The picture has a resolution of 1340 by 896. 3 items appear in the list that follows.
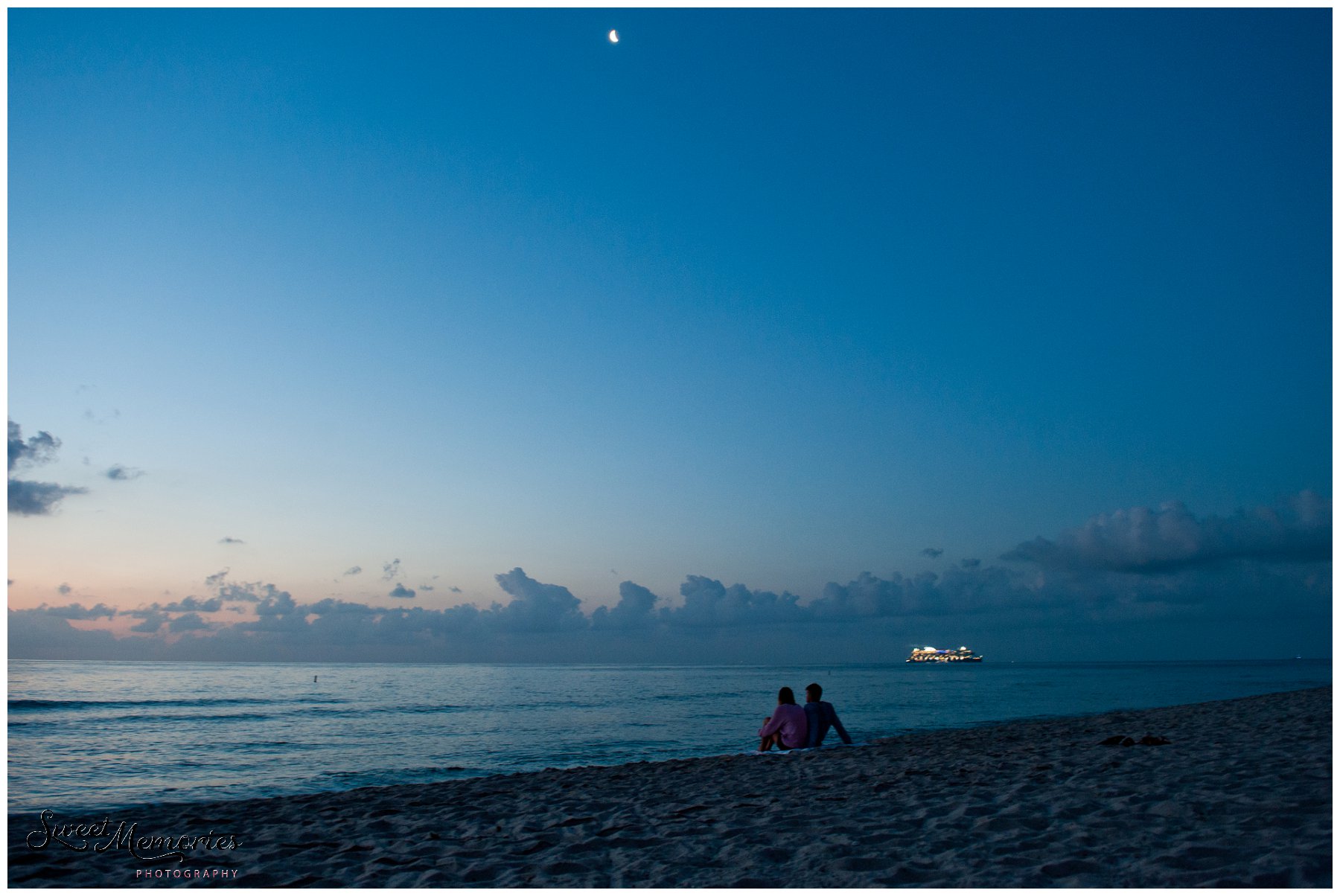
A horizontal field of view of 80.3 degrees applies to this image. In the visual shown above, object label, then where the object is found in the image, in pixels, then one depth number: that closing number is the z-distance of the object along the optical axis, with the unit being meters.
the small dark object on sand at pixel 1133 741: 12.46
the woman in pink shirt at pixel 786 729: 14.89
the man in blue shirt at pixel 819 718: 15.01
